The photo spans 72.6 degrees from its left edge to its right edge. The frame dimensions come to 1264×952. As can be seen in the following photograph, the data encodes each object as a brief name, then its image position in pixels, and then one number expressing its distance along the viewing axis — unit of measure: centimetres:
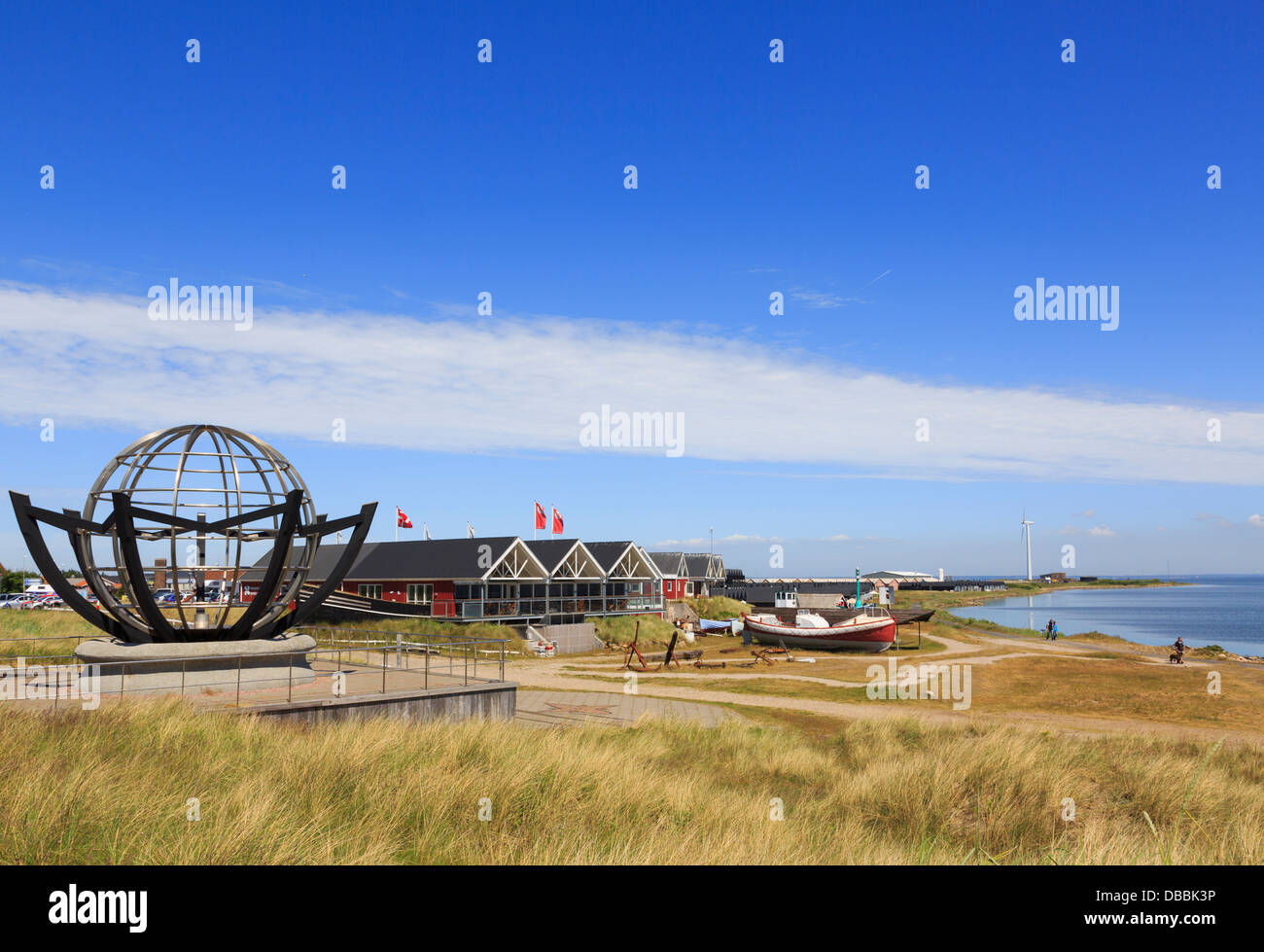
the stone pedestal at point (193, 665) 1634
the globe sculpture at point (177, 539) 1617
